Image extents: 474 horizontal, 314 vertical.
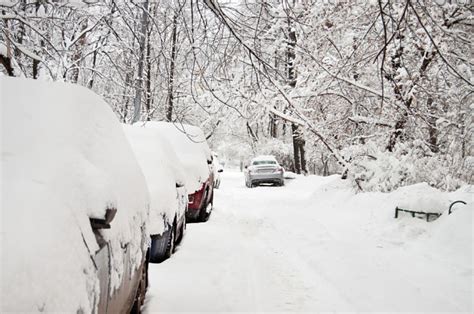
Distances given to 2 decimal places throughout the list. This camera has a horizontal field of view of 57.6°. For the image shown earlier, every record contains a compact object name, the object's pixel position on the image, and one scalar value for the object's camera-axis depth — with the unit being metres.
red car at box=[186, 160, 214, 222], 9.30
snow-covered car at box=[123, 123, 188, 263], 5.75
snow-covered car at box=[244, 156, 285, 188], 22.30
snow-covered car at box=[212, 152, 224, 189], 19.78
